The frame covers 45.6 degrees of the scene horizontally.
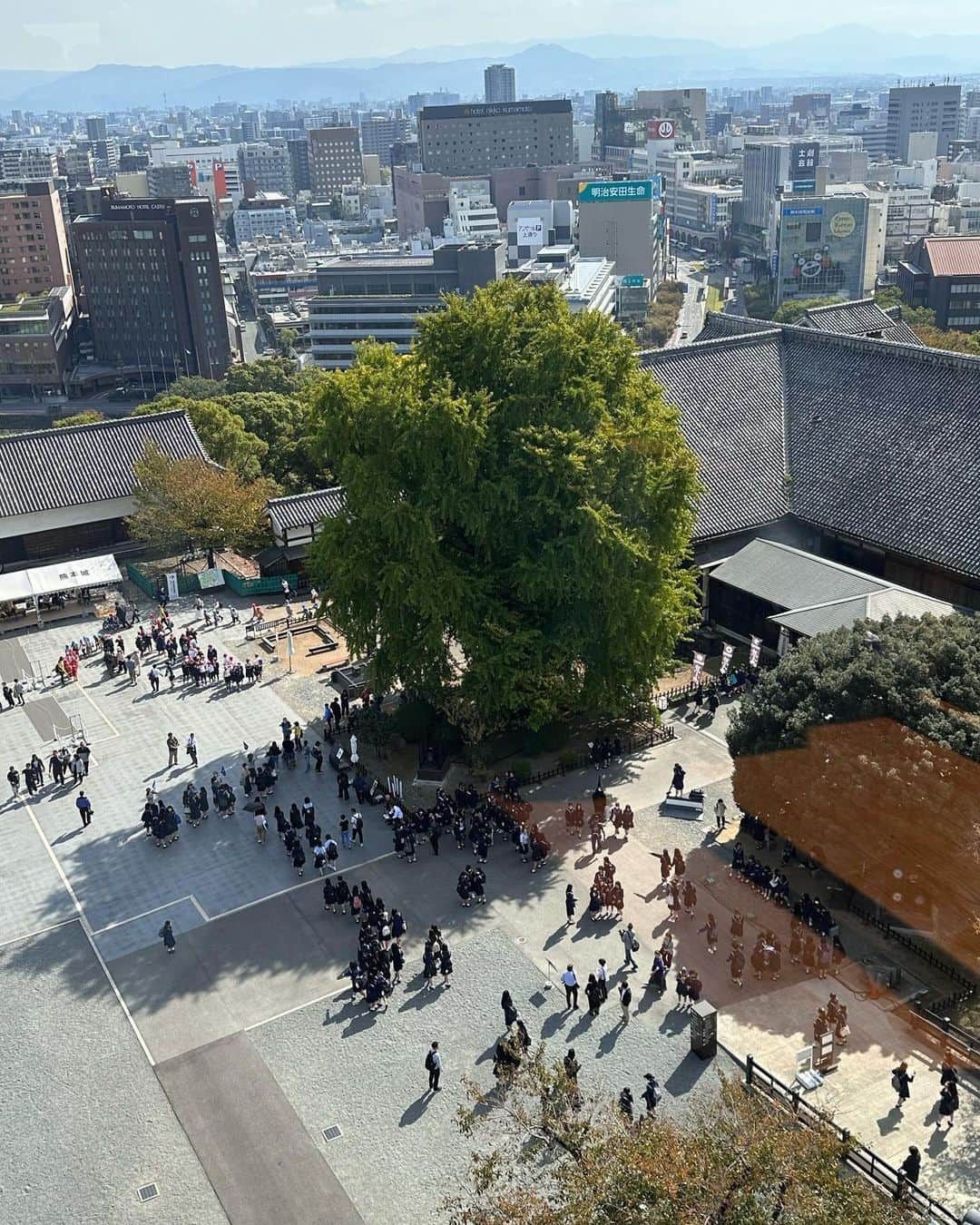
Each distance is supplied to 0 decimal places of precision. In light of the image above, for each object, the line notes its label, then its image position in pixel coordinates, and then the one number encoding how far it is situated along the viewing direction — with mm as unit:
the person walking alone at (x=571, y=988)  25938
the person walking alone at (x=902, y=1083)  22406
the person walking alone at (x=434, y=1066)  23525
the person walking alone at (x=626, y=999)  25328
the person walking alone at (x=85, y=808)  34750
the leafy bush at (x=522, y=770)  35844
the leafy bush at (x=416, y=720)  38312
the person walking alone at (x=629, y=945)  27094
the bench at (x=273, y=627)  48594
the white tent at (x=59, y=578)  49469
